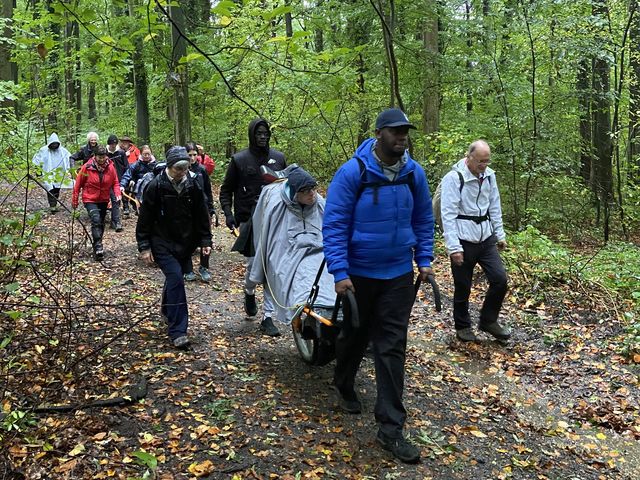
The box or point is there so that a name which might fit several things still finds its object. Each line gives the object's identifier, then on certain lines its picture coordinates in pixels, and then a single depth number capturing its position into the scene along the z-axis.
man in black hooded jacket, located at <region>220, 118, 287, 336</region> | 7.21
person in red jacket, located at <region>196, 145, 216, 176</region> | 12.92
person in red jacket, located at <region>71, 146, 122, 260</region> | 10.18
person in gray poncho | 5.20
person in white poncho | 13.79
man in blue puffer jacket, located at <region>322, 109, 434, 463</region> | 4.12
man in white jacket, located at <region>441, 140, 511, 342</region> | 6.22
